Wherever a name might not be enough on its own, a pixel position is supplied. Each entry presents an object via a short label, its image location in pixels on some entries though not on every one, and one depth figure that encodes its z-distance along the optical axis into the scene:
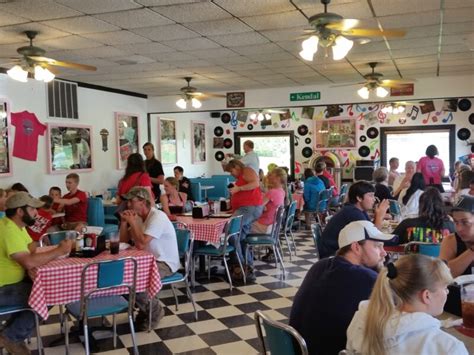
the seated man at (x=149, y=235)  4.25
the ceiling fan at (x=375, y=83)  7.85
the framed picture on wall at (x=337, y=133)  12.93
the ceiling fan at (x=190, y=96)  8.88
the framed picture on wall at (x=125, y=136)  9.80
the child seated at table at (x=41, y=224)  5.81
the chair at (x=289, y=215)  6.96
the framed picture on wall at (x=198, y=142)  12.90
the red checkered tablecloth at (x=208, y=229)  5.41
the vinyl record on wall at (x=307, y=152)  13.47
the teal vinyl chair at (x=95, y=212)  6.99
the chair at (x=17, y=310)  3.47
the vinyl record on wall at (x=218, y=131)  14.13
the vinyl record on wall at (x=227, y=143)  14.15
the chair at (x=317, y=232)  4.43
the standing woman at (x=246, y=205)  6.04
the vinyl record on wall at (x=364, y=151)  12.84
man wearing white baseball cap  2.09
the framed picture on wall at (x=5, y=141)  7.18
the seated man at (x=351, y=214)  3.79
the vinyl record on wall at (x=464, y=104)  11.80
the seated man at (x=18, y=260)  3.46
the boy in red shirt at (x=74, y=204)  6.82
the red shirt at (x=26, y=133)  7.46
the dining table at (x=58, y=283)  3.43
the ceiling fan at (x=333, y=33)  4.40
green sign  10.00
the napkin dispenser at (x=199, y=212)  5.90
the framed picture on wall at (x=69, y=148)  8.13
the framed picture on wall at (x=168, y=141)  11.38
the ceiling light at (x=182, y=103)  9.20
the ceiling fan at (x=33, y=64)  5.55
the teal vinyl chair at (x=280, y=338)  1.92
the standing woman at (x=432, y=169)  8.77
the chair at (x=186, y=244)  4.79
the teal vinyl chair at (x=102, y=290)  3.47
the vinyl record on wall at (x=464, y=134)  11.85
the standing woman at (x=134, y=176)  6.05
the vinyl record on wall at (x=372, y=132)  12.74
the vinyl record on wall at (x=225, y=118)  14.06
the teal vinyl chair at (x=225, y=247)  5.43
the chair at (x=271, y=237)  6.13
